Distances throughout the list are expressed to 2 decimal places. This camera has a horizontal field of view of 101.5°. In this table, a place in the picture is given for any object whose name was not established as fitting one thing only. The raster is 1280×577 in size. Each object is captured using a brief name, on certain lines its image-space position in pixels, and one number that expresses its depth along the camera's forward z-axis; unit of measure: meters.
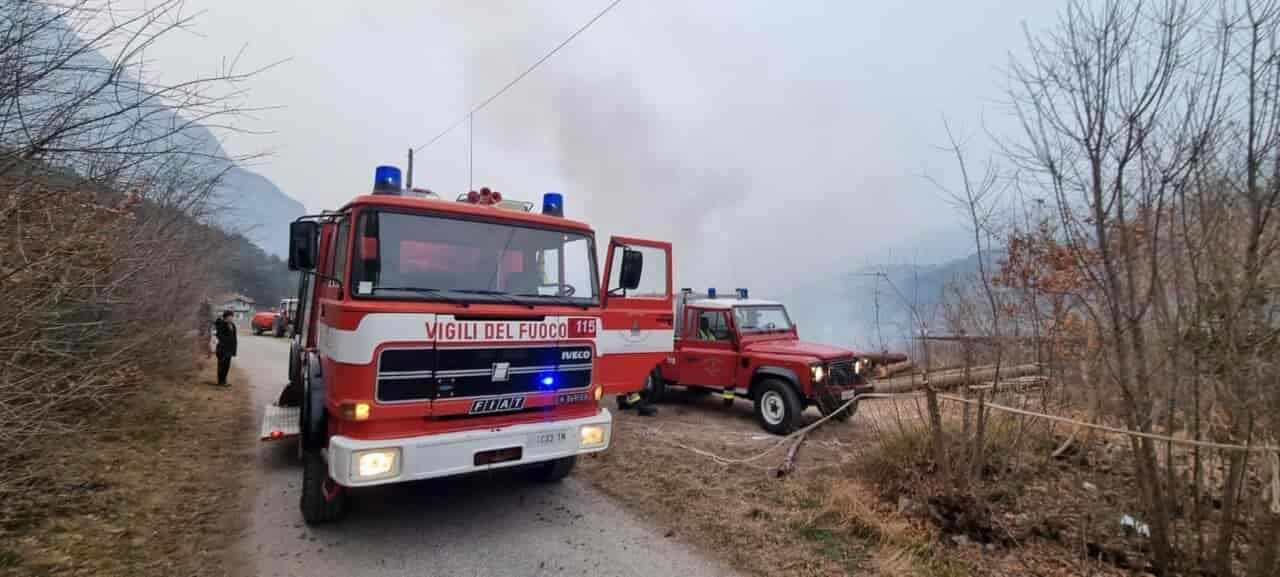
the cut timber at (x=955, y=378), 4.55
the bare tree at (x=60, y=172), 2.85
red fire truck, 3.23
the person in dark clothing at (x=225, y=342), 10.27
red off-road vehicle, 7.06
